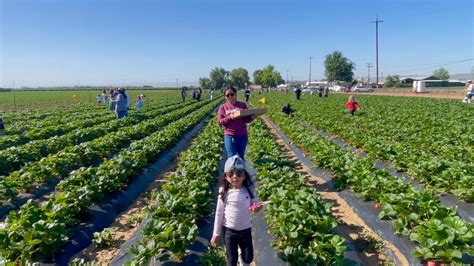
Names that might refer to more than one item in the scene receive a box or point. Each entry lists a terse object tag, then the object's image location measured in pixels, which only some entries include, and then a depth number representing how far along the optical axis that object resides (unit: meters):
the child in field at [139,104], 25.22
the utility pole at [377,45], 67.23
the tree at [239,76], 141.62
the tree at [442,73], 172.38
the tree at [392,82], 94.71
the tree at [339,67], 111.89
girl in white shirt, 3.61
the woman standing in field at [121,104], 17.67
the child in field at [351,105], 19.80
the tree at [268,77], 138.00
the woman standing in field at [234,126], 6.73
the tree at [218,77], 137.38
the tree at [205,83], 137.38
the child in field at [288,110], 20.53
